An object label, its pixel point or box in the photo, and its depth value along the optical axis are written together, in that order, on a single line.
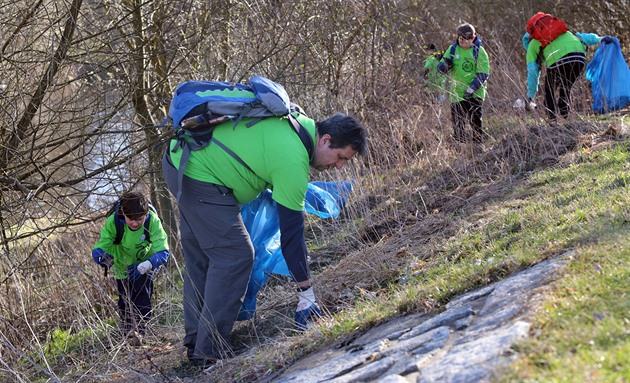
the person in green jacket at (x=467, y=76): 9.45
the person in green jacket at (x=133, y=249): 6.33
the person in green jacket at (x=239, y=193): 4.71
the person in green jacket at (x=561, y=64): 9.64
